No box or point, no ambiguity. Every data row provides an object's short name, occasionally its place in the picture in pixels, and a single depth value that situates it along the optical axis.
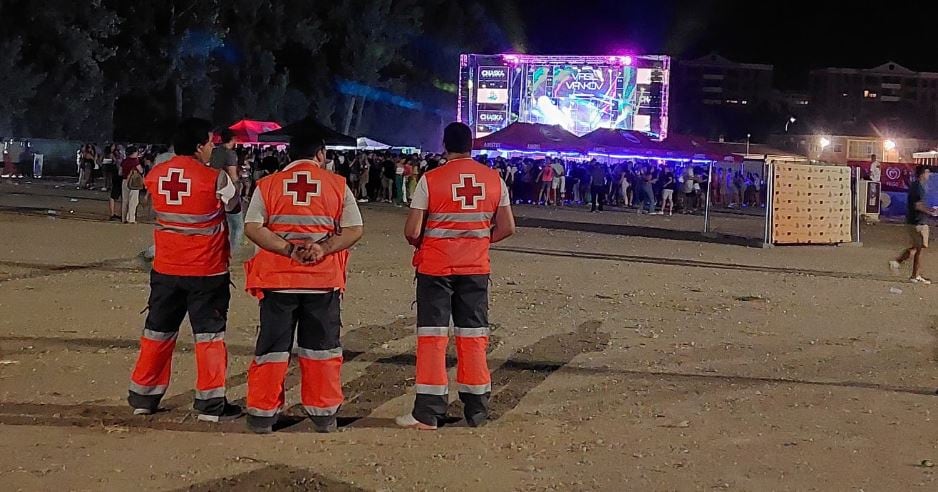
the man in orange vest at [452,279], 6.11
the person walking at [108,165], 21.90
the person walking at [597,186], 30.16
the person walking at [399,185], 30.38
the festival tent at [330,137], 25.16
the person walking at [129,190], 18.83
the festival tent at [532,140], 31.14
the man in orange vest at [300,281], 5.73
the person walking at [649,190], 30.20
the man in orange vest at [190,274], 5.98
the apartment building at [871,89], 112.19
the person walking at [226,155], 10.72
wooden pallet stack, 19.14
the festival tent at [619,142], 29.17
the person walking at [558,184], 32.59
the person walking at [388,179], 31.14
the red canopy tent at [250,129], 32.69
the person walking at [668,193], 30.28
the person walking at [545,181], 32.41
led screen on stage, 39.62
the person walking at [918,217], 13.38
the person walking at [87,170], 34.50
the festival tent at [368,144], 39.03
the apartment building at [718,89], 114.44
